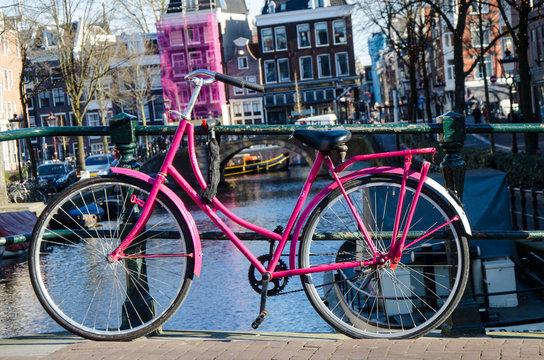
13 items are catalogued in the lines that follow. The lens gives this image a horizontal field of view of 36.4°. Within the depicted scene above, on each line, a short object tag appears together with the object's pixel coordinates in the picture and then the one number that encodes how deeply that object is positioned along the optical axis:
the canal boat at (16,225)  16.86
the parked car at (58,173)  35.60
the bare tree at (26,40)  29.33
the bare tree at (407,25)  29.41
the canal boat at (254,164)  53.53
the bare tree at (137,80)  55.94
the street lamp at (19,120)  31.15
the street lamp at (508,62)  26.59
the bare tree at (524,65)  18.05
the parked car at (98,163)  41.12
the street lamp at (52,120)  34.98
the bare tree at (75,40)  34.91
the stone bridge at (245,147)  44.47
